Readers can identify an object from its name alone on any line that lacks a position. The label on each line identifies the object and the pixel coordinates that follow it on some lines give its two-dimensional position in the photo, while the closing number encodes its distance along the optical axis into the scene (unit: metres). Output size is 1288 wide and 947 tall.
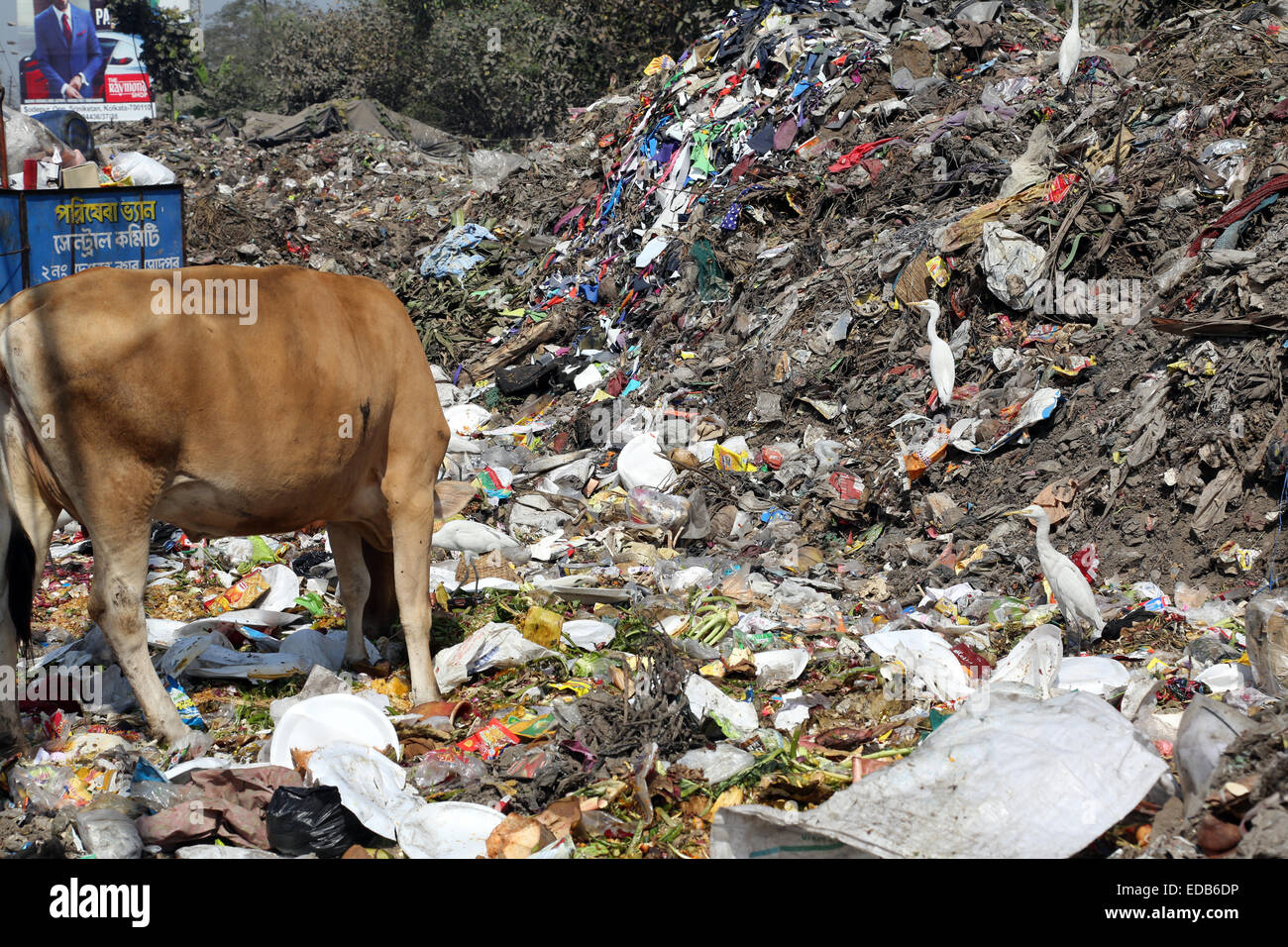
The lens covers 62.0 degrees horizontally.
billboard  31.19
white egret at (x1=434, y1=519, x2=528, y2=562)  6.94
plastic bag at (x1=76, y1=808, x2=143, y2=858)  3.41
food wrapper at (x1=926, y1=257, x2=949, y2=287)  8.34
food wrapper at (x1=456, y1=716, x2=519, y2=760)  4.18
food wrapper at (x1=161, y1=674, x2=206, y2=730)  4.54
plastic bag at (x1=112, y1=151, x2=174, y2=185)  14.51
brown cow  3.95
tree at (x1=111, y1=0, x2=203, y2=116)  32.25
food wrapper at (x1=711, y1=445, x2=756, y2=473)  8.03
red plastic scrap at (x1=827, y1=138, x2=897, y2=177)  10.73
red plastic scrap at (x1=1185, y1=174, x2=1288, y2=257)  7.16
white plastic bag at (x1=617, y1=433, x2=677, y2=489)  7.74
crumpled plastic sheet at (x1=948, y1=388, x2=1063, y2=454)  6.94
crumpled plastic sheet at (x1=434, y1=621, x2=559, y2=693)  4.97
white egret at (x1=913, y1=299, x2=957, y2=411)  7.53
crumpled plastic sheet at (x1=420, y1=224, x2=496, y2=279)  13.74
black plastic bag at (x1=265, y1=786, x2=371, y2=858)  3.49
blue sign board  8.20
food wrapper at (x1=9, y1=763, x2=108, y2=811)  3.88
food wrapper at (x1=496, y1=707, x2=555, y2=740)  4.25
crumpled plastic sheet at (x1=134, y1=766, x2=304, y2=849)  3.56
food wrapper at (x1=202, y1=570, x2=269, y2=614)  6.12
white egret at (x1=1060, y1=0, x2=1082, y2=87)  10.07
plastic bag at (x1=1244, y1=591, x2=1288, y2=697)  4.22
